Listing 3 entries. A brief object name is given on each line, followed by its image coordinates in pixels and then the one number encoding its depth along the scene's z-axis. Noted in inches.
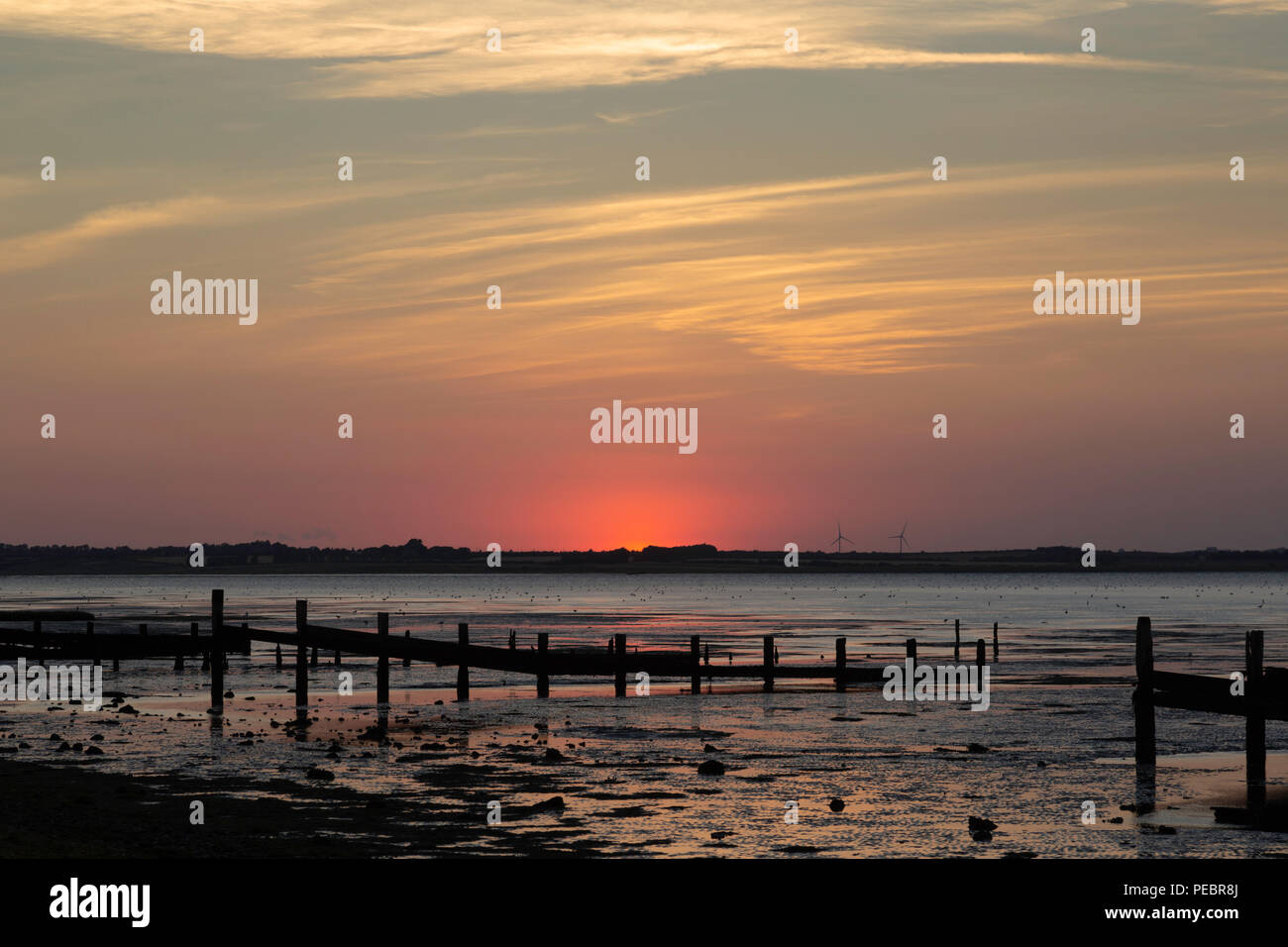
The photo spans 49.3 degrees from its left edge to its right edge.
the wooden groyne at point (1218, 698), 916.0
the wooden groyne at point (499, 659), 1593.3
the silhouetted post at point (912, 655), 1734.7
